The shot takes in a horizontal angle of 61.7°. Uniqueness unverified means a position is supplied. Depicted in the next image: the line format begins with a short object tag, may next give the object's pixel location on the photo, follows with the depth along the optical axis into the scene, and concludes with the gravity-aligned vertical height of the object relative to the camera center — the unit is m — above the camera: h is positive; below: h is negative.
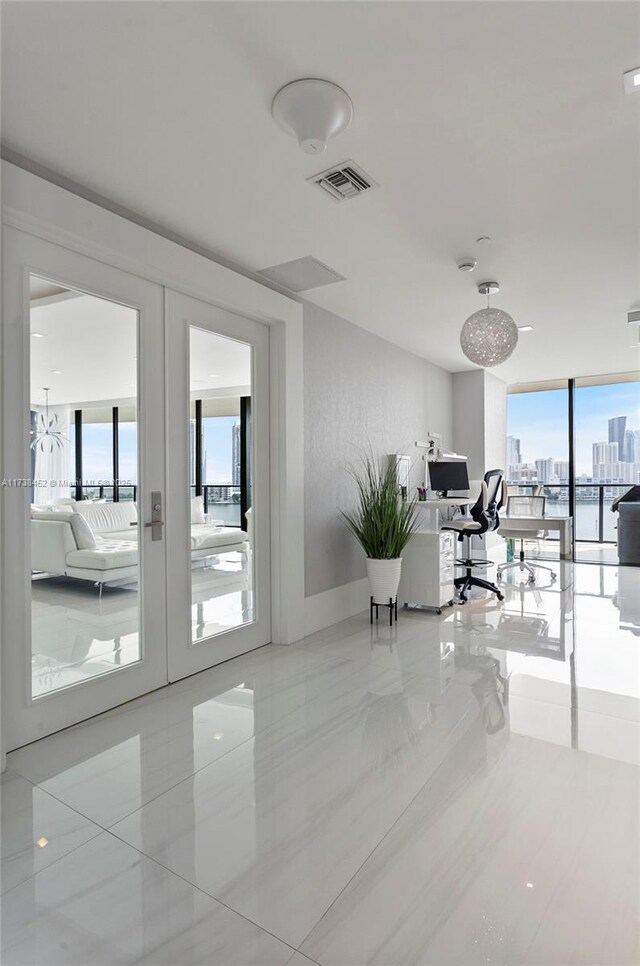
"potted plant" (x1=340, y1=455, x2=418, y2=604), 4.14 -0.44
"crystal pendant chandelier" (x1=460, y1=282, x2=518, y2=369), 3.52 +0.95
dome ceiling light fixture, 1.87 +1.33
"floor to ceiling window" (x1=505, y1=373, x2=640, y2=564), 7.89 +0.43
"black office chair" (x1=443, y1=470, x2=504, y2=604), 4.98 -0.43
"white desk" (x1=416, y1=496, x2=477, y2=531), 4.66 -0.23
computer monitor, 5.55 +0.01
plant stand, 4.23 -1.00
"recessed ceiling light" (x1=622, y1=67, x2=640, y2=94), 1.83 +1.38
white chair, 5.97 -0.45
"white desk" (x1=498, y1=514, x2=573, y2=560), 6.01 -0.51
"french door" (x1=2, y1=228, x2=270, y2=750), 2.32 -0.04
